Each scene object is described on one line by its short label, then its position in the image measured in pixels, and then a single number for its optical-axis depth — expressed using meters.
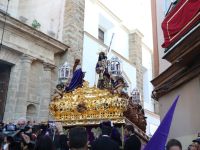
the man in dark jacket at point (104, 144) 3.34
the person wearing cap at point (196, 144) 3.96
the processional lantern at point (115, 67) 6.25
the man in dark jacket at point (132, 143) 4.51
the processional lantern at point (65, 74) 6.96
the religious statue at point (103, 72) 6.69
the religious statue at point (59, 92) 6.56
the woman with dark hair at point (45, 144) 4.03
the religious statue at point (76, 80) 6.85
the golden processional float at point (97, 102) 5.89
